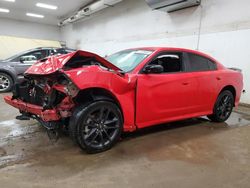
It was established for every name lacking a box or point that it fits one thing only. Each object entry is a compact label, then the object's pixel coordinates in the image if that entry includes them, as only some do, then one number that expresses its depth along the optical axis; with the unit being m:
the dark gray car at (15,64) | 6.51
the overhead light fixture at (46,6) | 11.07
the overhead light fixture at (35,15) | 13.44
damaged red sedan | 2.38
